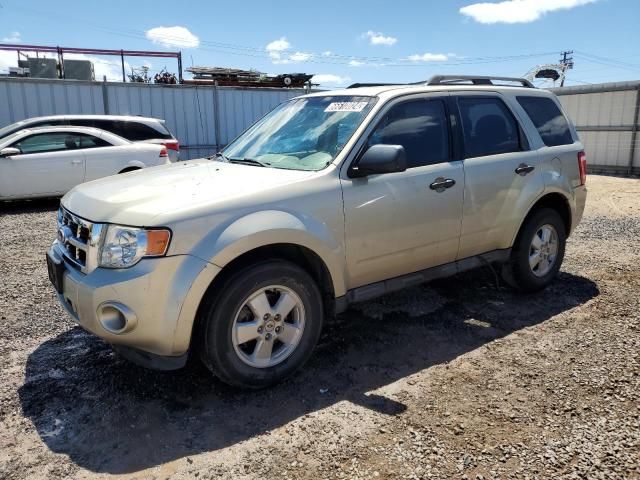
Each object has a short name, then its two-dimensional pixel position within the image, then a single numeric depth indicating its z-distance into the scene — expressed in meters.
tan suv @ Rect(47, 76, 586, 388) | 2.87
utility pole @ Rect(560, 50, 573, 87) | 61.81
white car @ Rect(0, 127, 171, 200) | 9.17
